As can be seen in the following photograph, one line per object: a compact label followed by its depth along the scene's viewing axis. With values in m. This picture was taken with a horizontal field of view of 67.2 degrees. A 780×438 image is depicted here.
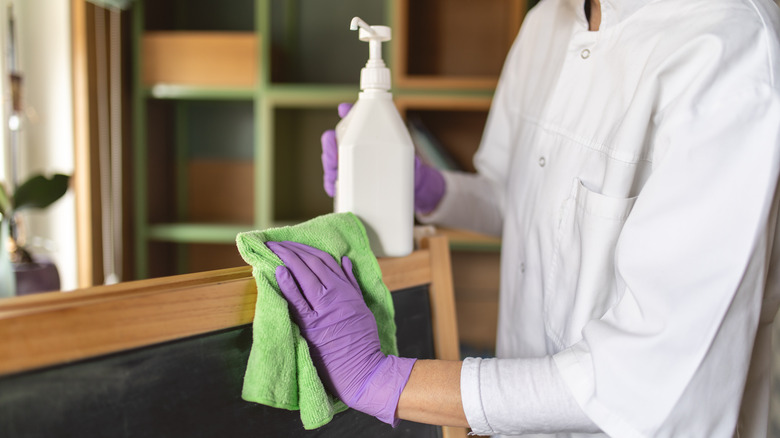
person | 0.62
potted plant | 1.10
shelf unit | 1.88
